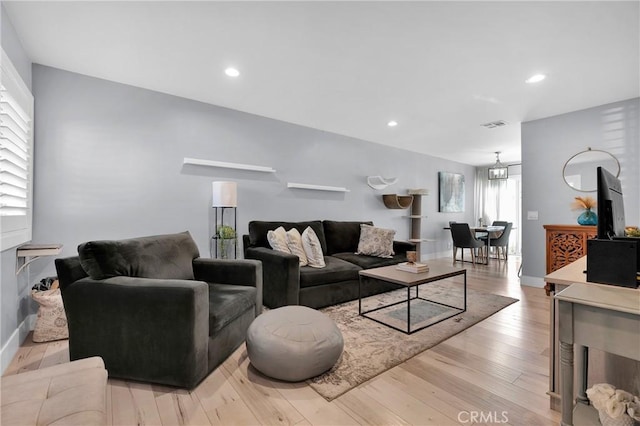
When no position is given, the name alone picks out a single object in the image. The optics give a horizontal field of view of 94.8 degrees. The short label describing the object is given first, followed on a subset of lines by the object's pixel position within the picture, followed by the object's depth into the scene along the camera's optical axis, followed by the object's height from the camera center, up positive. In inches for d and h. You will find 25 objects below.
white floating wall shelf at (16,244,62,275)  90.7 -12.2
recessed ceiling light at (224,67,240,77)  110.0 +54.2
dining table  237.9 -12.9
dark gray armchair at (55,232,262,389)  66.9 -24.9
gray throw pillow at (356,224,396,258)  156.9 -15.1
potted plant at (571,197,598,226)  143.4 +2.7
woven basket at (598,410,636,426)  41.7 -29.2
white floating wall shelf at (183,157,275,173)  135.4 +24.2
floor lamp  132.6 -3.0
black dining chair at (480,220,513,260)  240.7 -19.2
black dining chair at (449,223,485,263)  227.3 -16.9
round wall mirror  147.8 +25.7
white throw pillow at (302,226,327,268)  131.9 -16.2
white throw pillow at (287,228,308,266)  133.0 -14.0
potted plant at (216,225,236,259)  134.2 -12.6
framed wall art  277.7 +23.0
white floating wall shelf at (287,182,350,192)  170.2 +16.8
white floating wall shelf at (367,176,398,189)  212.2 +24.5
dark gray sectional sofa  115.5 -23.5
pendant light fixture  245.1 +36.1
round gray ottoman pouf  69.4 -32.0
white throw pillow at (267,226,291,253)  130.6 -11.7
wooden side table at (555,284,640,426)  39.0 -15.5
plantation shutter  75.2 +16.0
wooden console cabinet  143.3 -13.4
